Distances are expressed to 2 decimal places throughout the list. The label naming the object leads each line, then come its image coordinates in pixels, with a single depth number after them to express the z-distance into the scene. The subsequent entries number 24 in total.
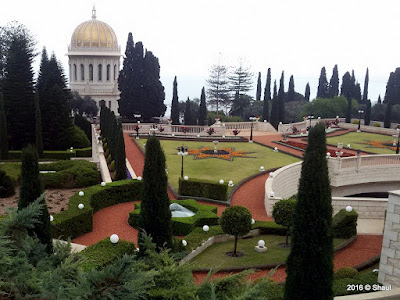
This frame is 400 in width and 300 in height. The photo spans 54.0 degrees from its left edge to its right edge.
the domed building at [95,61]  70.88
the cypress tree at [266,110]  58.74
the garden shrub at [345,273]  11.27
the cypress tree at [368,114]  54.28
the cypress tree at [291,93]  82.85
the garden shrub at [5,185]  19.38
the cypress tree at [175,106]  55.94
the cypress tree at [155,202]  11.37
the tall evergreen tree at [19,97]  36.06
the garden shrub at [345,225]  15.76
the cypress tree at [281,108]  55.16
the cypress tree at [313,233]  8.70
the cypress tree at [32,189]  10.34
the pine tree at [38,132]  32.14
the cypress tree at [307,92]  84.80
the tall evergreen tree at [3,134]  31.47
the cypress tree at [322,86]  80.88
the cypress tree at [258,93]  84.75
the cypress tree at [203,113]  51.97
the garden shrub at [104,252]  10.70
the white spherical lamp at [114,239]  11.88
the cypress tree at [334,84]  78.75
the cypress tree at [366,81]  78.62
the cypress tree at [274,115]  52.76
